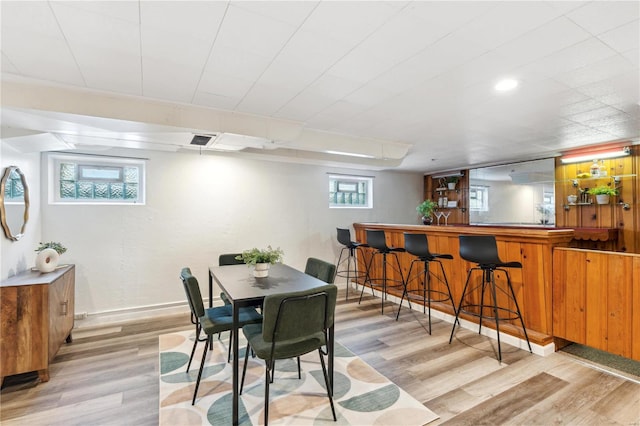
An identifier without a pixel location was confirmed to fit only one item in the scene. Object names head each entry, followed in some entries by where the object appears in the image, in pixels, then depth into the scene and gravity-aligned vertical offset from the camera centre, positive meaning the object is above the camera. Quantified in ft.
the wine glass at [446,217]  21.66 -0.33
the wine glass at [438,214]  21.68 -0.11
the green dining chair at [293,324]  5.96 -2.30
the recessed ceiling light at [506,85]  7.67 +3.34
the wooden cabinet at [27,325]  7.75 -2.91
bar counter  9.80 -2.11
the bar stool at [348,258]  15.94 -2.72
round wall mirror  8.63 +0.39
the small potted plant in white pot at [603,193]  14.11 +0.89
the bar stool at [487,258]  9.60 -1.50
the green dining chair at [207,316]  7.30 -2.80
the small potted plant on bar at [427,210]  19.94 +0.17
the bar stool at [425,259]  11.74 -1.84
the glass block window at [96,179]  11.93 +1.47
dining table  6.48 -1.86
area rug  6.55 -4.45
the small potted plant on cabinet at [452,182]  20.93 +2.12
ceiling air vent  10.26 +2.62
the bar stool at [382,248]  13.92 -1.63
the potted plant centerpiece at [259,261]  8.64 -1.36
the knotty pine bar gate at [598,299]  8.23 -2.59
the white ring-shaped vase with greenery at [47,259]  9.40 -1.40
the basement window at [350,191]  18.66 +1.39
